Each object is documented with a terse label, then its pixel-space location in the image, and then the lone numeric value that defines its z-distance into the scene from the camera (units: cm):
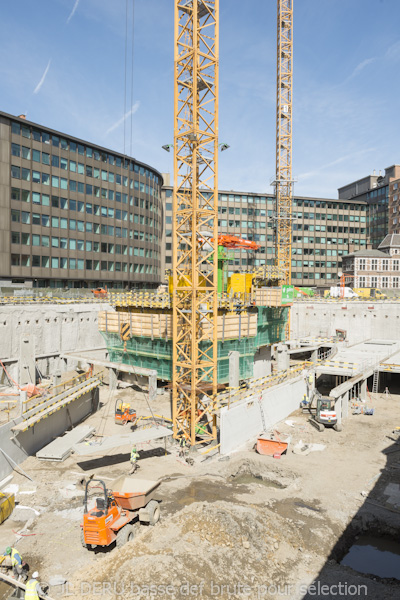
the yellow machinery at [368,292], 6700
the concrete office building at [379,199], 9519
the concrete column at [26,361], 3500
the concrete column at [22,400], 2266
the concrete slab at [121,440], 2133
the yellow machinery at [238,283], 4438
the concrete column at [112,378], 3888
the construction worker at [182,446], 2550
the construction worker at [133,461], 2205
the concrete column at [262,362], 4453
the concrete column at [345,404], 3147
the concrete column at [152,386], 3662
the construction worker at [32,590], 1171
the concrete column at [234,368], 3394
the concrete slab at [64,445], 2334
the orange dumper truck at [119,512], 1434
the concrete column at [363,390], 3549
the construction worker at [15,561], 1324
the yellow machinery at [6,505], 1684
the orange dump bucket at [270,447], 2430
